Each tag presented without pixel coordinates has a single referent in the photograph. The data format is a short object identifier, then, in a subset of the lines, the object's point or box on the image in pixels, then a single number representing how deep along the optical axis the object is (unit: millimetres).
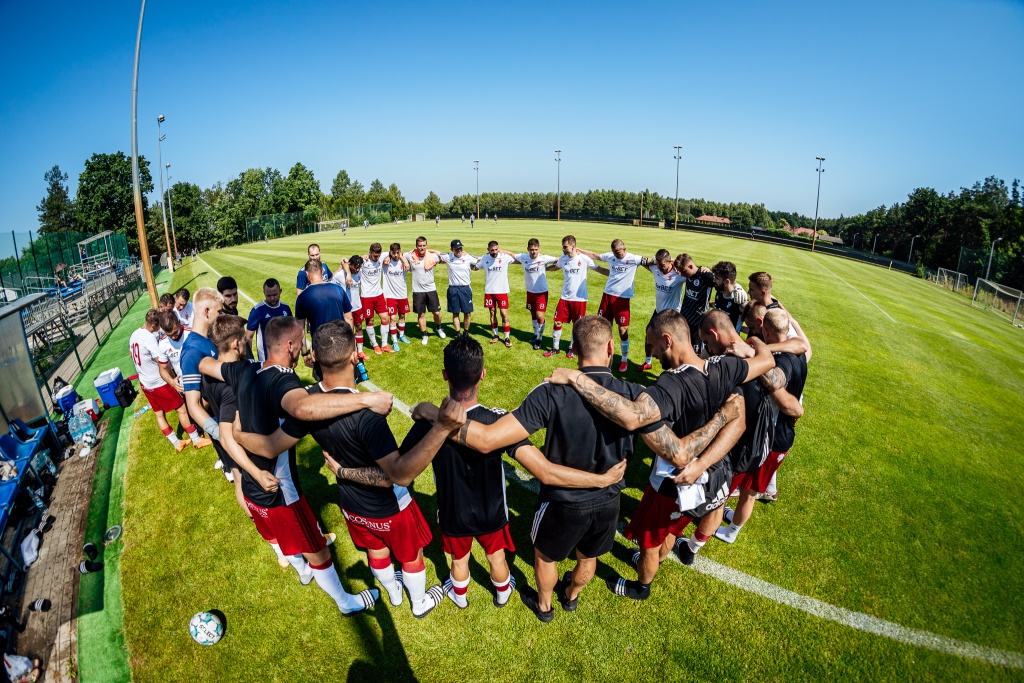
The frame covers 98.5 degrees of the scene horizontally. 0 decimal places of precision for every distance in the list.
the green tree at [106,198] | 57125
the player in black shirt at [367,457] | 2834
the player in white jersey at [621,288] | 8805
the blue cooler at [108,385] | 8281
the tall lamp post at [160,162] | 32406
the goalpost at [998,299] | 21422
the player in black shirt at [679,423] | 2883
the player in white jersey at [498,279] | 10016
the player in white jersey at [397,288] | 10117
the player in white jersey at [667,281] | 8148
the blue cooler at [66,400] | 7922
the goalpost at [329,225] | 61838
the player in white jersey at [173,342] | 5867
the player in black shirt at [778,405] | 3924
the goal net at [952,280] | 29266
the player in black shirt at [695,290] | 7438
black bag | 8414
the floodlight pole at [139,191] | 12719
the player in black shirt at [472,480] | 2822
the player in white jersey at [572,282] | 9156
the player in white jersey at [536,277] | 9695
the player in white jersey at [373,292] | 9914
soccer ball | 3857
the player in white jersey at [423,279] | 10195
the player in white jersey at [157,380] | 6262
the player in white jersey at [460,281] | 10117
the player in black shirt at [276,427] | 2922
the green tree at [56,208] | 59744
